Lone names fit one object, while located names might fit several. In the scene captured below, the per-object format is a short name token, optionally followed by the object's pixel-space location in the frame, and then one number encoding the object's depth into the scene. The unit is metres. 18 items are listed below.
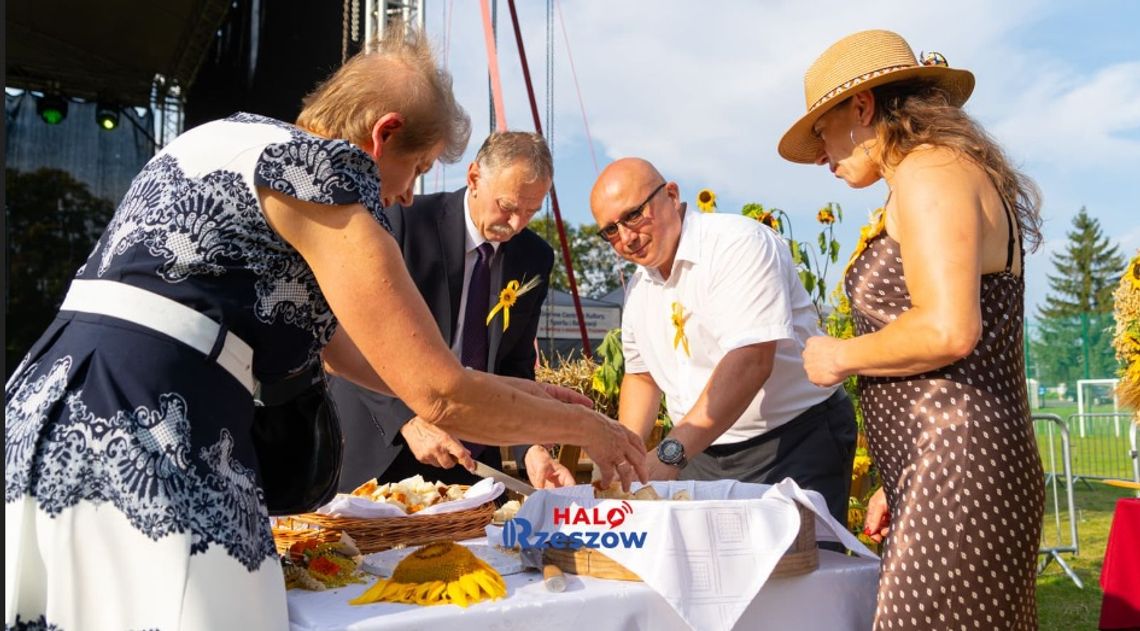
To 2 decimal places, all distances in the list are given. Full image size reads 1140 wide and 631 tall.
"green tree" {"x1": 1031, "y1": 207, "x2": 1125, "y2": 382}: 16.66
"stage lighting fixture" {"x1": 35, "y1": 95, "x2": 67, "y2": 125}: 9.88
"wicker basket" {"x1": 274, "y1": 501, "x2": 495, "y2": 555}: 1.57
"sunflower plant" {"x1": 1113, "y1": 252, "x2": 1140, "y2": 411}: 3.76
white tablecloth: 1.24
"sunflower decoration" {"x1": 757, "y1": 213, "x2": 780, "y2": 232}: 4.73
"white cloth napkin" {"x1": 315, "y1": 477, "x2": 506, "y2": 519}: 1.65
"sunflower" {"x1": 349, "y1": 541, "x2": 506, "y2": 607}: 1.30
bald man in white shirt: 2.27
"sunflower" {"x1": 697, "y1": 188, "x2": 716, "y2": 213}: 4.39
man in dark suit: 2.86
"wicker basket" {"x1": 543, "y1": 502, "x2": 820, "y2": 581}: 1.43
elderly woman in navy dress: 1.07
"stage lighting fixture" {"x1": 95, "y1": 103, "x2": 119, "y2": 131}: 10.65
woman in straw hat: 1.45
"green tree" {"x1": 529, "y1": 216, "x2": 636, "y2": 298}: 33.12
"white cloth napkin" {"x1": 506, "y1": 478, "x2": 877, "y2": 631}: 1.39
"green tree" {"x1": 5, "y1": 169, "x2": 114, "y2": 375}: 11.04
